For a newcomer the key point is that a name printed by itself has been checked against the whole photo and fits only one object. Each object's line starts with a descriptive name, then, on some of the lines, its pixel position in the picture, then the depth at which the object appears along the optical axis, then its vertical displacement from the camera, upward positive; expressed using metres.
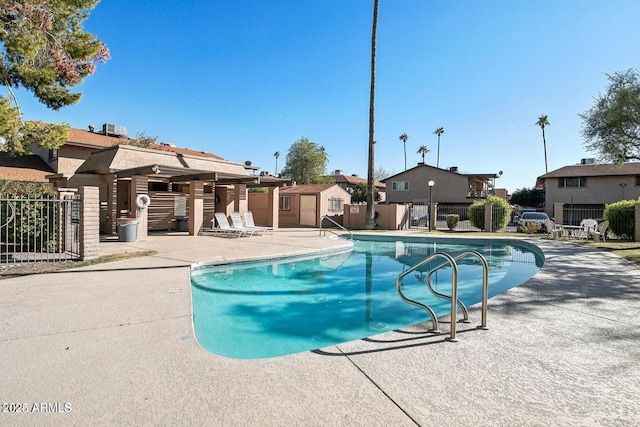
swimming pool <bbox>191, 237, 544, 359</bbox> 5.30 -1.89
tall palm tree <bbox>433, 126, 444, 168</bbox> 72.12 +17.79
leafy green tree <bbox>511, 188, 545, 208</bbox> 46.06 +2.46
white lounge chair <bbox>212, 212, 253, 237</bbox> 16.88 -0.83
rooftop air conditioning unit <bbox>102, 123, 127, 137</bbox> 25.34 +6.27
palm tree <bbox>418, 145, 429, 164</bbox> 75.25 +14.40
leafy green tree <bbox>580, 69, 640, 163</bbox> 13.87 +4.07
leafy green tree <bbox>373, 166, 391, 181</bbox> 75.38 +9.28
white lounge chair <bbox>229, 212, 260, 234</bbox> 17.11 -0.62
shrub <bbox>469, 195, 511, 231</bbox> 21.88 +0.04
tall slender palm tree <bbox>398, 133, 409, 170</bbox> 79.00 +17.80
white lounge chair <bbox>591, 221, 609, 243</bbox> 16.16 -0.77
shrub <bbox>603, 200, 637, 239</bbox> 16.80 -0.13
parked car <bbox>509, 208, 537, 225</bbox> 29.42 -0.12
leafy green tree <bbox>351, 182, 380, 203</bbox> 44.56 +2.59
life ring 14.29 +0.45
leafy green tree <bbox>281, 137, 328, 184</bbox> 50.47 +7.72
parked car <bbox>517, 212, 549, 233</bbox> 26.06 -0.17
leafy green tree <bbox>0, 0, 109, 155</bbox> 10.07 +4.97
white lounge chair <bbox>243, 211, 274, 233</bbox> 18.47 -0.59
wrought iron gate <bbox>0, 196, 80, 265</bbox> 9.10 -0.46
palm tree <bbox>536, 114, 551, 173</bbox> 56.09 +15.52
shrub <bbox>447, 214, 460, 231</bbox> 22.81 -0.40
